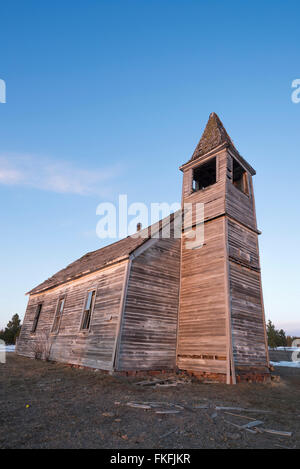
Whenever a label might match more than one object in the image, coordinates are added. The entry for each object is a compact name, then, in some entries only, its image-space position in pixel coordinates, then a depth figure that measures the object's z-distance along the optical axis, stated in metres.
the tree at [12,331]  29.50
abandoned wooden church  10.12
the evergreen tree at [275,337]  35.01
